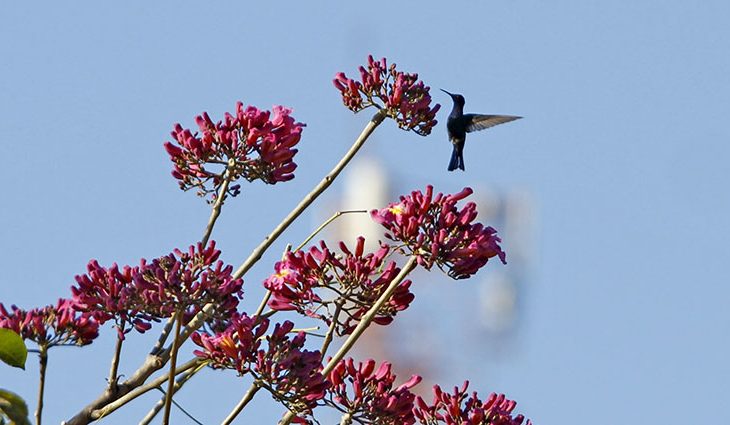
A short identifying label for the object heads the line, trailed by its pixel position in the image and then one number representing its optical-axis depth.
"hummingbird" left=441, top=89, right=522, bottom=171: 15.90
